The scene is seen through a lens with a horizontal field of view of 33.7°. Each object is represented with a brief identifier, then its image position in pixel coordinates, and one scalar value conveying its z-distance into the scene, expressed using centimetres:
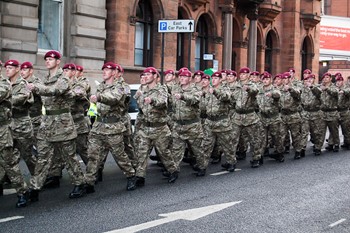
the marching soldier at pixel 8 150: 757
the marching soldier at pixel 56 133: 801
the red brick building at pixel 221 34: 2202
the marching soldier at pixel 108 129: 855
